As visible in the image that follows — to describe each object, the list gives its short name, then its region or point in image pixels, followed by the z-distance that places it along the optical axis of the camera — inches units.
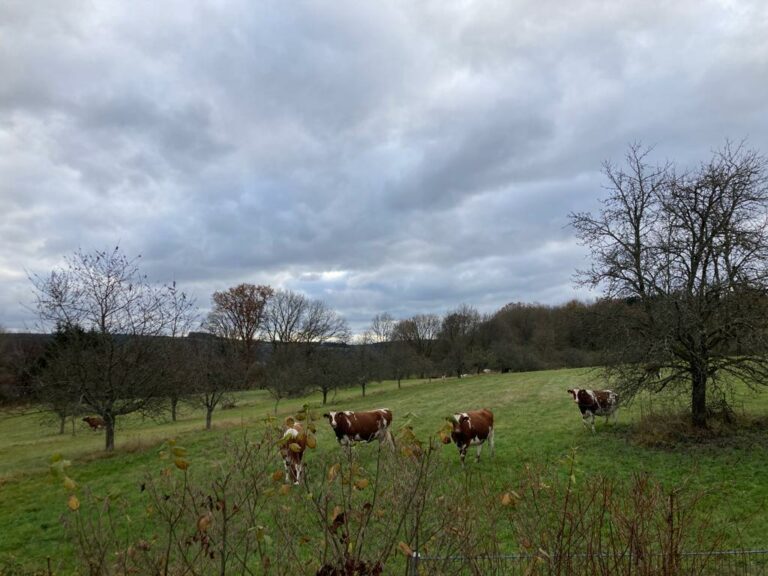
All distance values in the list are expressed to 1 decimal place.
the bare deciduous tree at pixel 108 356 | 735.7
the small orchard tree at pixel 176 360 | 824.9
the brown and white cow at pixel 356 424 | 567.8
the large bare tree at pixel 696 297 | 486.6
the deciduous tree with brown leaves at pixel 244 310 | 2445.9
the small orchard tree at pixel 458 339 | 2445.9
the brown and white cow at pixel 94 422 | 1112.1
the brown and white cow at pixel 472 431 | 507.2
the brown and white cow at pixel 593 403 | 636.7
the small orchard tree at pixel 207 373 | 1028.8
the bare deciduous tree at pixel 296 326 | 2566.4
